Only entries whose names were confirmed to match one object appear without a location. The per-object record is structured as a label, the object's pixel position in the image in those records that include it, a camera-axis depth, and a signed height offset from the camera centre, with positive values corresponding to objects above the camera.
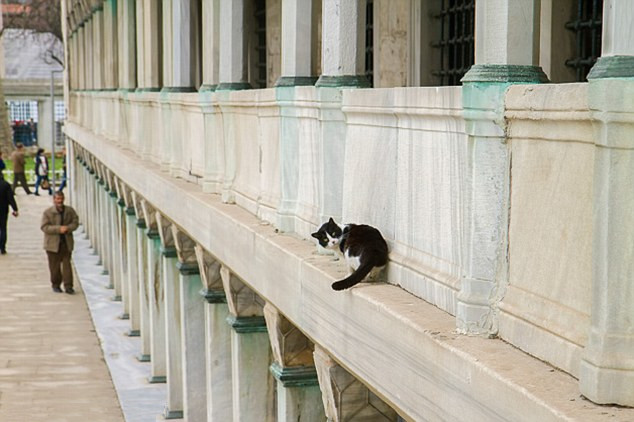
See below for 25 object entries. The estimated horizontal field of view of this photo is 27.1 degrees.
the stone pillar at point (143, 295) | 19.70 -3.44
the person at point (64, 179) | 46.27 -4.22
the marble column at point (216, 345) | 11.82 -2.50
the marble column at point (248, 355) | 10.45 -2.30
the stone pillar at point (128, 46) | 21.11 +0.31
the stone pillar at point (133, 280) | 21.84 -3.56
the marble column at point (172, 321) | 15.72 -3.08
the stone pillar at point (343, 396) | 7.08 -1.79
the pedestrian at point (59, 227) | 25.33 -3.11
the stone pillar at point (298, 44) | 8.44 +0.14
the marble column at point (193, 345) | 13.78 -2.91
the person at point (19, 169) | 46.42 -3.81
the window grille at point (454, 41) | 10.23 +0.19
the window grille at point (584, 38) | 7.87 +0.16
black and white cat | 5.98 -0.87
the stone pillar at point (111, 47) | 25.67 +0.36
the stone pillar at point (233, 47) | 10.94 +0.15
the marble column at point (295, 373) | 8.70 -2.04
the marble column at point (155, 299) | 17.53 -3.19
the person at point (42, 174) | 47.72 -4.07
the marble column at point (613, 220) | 3.64 -0.44
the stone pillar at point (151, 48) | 17.53 +0.23
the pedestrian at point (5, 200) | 31.73 -3.25
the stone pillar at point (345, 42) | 7.18 +0.13
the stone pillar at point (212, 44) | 12.01 +0.19
